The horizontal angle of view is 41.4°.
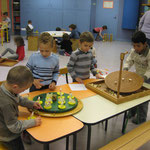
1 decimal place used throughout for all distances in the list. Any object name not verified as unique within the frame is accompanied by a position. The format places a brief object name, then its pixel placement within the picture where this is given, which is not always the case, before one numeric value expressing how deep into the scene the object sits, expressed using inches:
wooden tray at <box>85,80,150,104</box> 74.6
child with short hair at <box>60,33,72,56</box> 286.8
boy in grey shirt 53.7
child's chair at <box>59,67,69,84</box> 110.5
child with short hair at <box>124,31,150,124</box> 98.1
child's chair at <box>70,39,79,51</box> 312.5
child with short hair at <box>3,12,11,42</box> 364.5
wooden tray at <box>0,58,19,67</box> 220.7
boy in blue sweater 83.7
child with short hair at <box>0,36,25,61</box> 240.6
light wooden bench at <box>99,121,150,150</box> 69.2
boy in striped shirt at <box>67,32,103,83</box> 94.3
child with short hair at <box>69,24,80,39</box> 307.4
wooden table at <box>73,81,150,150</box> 62.1
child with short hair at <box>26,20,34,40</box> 376.7
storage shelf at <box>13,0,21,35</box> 457.8
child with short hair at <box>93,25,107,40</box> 425.1
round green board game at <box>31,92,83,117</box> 61.6
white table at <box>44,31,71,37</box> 295.0
